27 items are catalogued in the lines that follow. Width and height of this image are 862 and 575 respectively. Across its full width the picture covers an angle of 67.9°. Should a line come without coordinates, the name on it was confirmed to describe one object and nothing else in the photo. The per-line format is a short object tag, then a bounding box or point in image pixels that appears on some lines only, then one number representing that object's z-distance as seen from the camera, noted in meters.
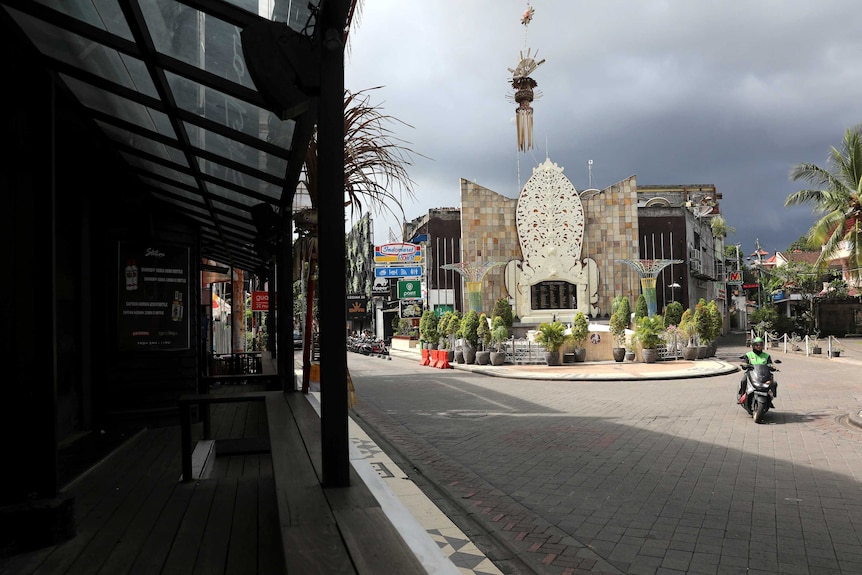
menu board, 8.08
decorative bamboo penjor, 47.44
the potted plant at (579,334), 25.61
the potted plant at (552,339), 24.62
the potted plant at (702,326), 26.08
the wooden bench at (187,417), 5.07
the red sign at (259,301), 21.52
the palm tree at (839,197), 27.22
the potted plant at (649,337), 25.27
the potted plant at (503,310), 36.09
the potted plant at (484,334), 26.33
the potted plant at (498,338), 25.52
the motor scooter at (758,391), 10.39
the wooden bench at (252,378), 9.81
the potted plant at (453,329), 28.03
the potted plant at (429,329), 32.22
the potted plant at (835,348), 24.94
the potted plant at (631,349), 26.03
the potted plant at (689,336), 25.88
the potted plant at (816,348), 27.19
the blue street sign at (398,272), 31.66
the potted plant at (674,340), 26.27
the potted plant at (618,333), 25.97
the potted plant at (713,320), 26.08
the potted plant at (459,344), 27.05
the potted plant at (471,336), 26.48
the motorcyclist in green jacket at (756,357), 11.21
